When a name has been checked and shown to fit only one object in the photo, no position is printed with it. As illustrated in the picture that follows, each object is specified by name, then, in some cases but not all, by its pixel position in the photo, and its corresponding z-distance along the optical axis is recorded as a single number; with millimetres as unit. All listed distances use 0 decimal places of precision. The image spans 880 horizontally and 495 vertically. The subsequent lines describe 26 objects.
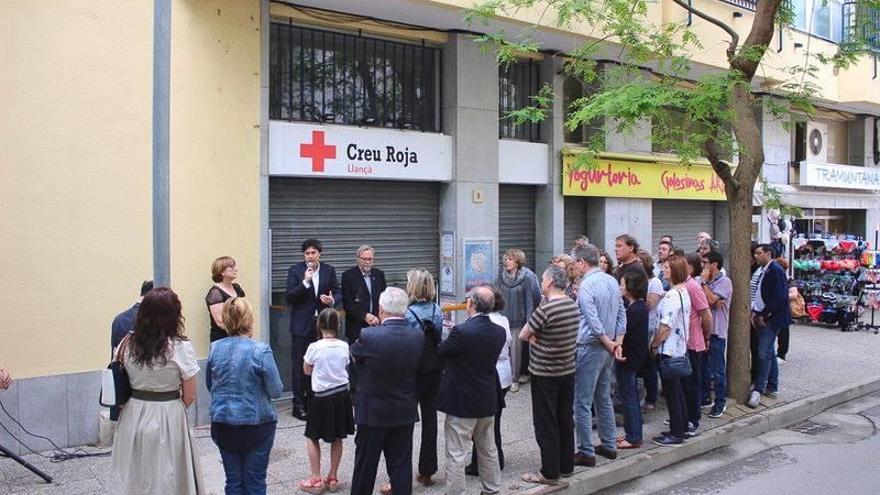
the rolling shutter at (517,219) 11766
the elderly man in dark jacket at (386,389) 5375
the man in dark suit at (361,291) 8703
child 5855
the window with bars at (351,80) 9203
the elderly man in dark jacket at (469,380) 5676
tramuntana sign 17625
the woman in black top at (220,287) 7676
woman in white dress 4688
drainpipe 5031
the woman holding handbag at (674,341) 7348
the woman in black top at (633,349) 7266
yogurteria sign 12250
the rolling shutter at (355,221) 9242
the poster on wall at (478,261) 10656
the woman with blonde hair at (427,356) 5840
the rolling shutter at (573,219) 12727
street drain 8781
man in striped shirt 6191
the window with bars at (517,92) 11578
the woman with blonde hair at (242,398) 4980
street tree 8594
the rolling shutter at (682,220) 14469
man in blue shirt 6797
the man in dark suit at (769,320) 9227
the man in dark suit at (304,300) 8406
